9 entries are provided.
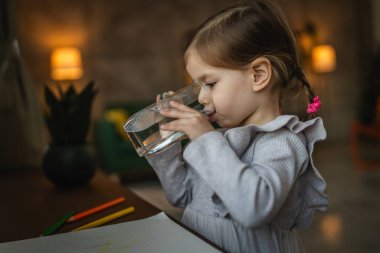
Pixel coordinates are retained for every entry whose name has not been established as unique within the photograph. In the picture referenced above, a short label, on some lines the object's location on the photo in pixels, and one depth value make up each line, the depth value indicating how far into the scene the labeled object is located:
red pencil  0.74
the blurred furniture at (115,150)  4.52
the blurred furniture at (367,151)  4.73
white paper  0.54
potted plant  1.04
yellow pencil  0.69
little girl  0.64
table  0.72
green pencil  0.67
